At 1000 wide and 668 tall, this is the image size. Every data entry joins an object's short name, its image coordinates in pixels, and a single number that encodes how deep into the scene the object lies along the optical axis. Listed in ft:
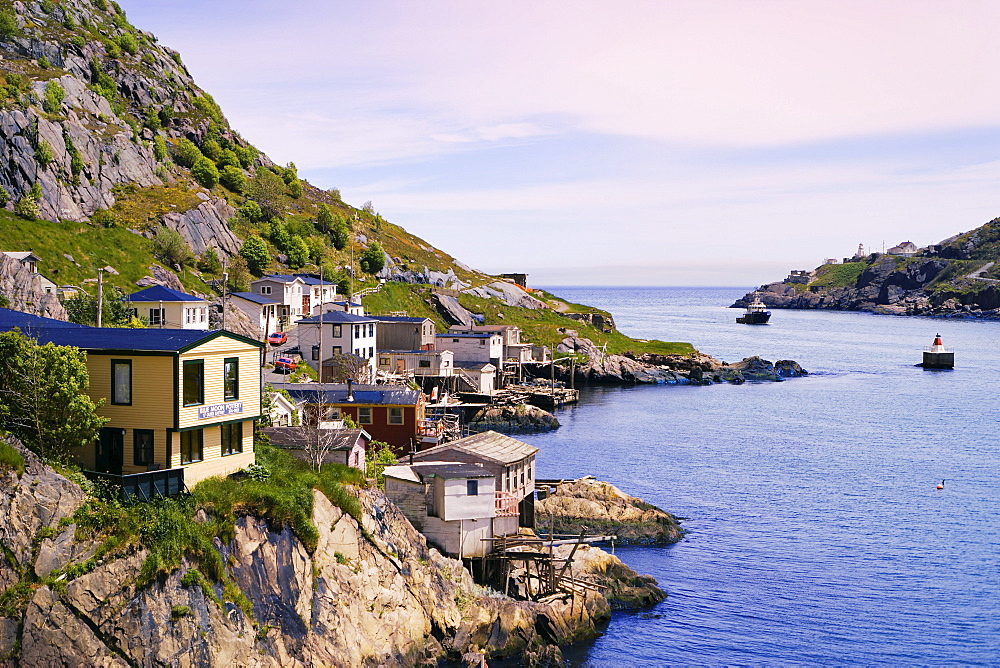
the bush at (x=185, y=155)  485.56
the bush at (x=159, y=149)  462.19
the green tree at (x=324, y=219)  515.09
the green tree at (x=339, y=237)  509.76
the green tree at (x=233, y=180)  499.92
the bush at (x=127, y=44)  536.83
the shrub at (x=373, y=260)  490.08
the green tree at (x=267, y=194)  486.38
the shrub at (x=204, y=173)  480.64
